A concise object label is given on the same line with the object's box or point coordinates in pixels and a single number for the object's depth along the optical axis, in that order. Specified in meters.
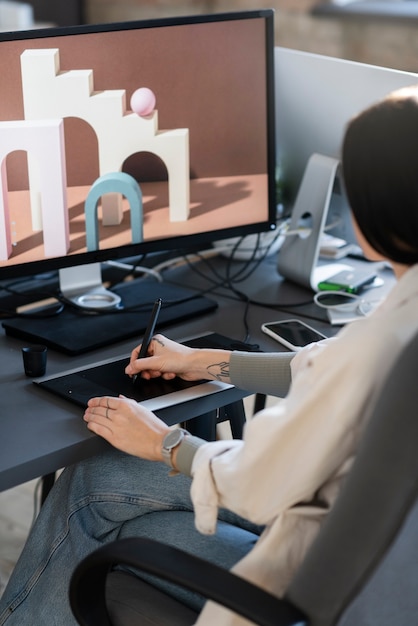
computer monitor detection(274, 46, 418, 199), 1.84
